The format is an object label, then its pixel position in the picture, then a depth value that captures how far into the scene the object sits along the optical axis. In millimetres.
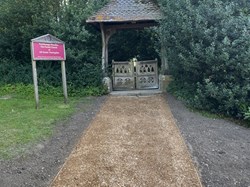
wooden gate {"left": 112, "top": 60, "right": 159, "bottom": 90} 8123
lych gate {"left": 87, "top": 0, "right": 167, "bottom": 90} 7309
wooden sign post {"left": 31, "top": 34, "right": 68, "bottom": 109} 5607
